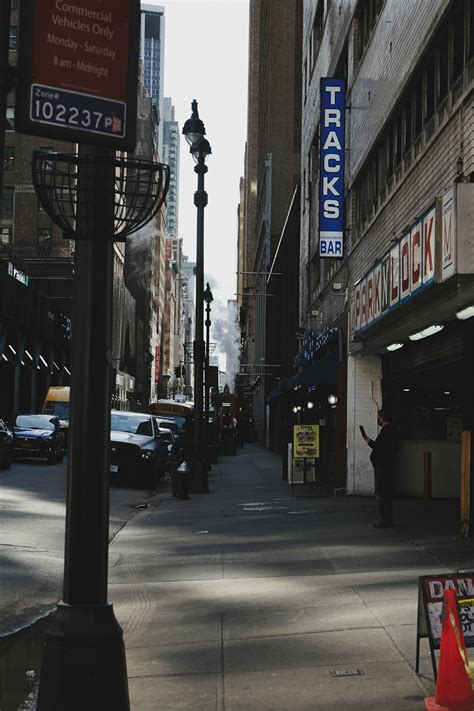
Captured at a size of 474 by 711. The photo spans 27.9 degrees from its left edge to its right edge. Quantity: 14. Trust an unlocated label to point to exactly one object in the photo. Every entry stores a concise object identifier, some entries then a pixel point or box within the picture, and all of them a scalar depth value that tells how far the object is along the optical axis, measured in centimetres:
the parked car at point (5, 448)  2606
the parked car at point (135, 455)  2397
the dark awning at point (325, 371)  2361
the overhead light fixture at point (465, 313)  1202
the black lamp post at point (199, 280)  2267
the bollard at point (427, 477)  1984
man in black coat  1424
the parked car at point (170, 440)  3100
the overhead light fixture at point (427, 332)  1433
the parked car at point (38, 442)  2967
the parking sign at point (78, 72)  469
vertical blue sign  2308
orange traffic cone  518
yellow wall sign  2180
